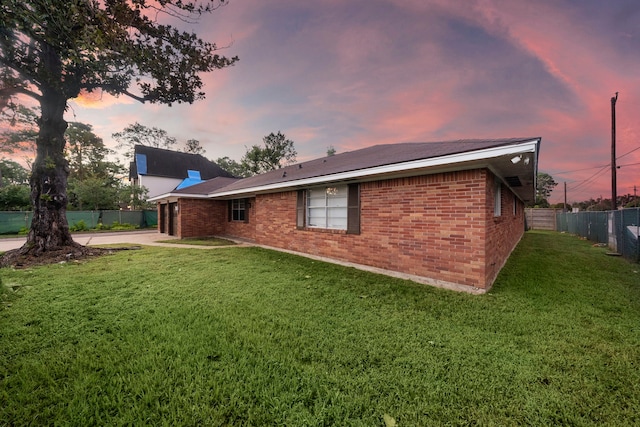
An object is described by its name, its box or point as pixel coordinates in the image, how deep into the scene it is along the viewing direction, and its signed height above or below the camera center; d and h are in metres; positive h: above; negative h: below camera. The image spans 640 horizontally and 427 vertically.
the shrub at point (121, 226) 19.09 -1.03
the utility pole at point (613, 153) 12.60 +3.19
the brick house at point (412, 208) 4.52 +0.13
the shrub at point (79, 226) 17.24 -0.90
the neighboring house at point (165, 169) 25.86 +5.19
